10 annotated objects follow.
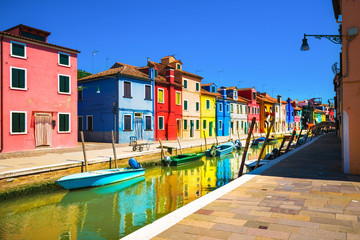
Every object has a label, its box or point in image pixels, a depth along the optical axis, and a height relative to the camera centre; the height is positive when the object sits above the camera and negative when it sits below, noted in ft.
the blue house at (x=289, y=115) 199.19 +7.45
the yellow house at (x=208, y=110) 110.53 +6.53
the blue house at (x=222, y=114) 121.19 +5.27
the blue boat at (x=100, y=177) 36.32 -7.71
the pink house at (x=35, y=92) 51.93 +7.86
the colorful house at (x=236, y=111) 132.87 +7.47
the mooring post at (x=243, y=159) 35.51 -4.81
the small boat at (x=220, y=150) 74.59 -7.39
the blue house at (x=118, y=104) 74.66 +6.81
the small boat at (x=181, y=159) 57.62 -7.69
